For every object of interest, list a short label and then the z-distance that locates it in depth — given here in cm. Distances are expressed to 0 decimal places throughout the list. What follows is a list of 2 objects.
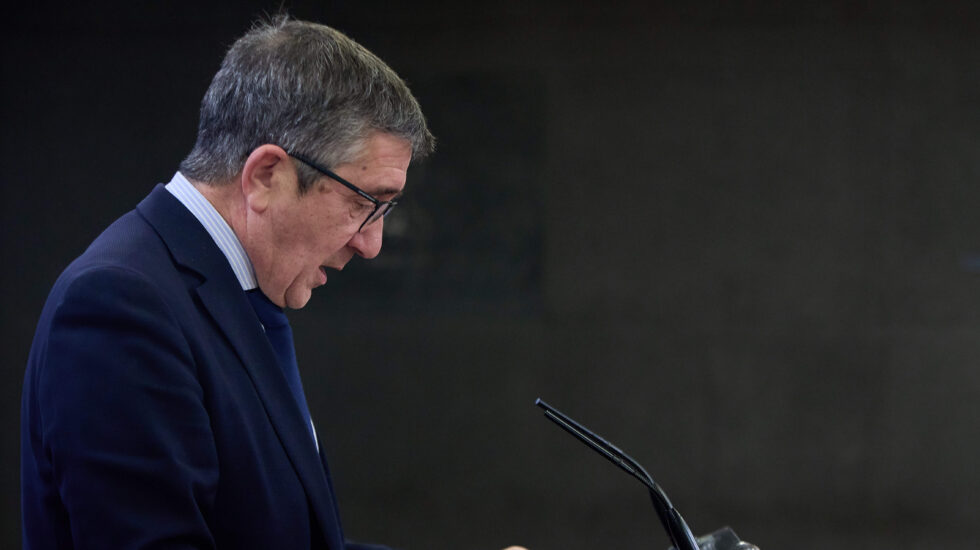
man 440
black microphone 448
